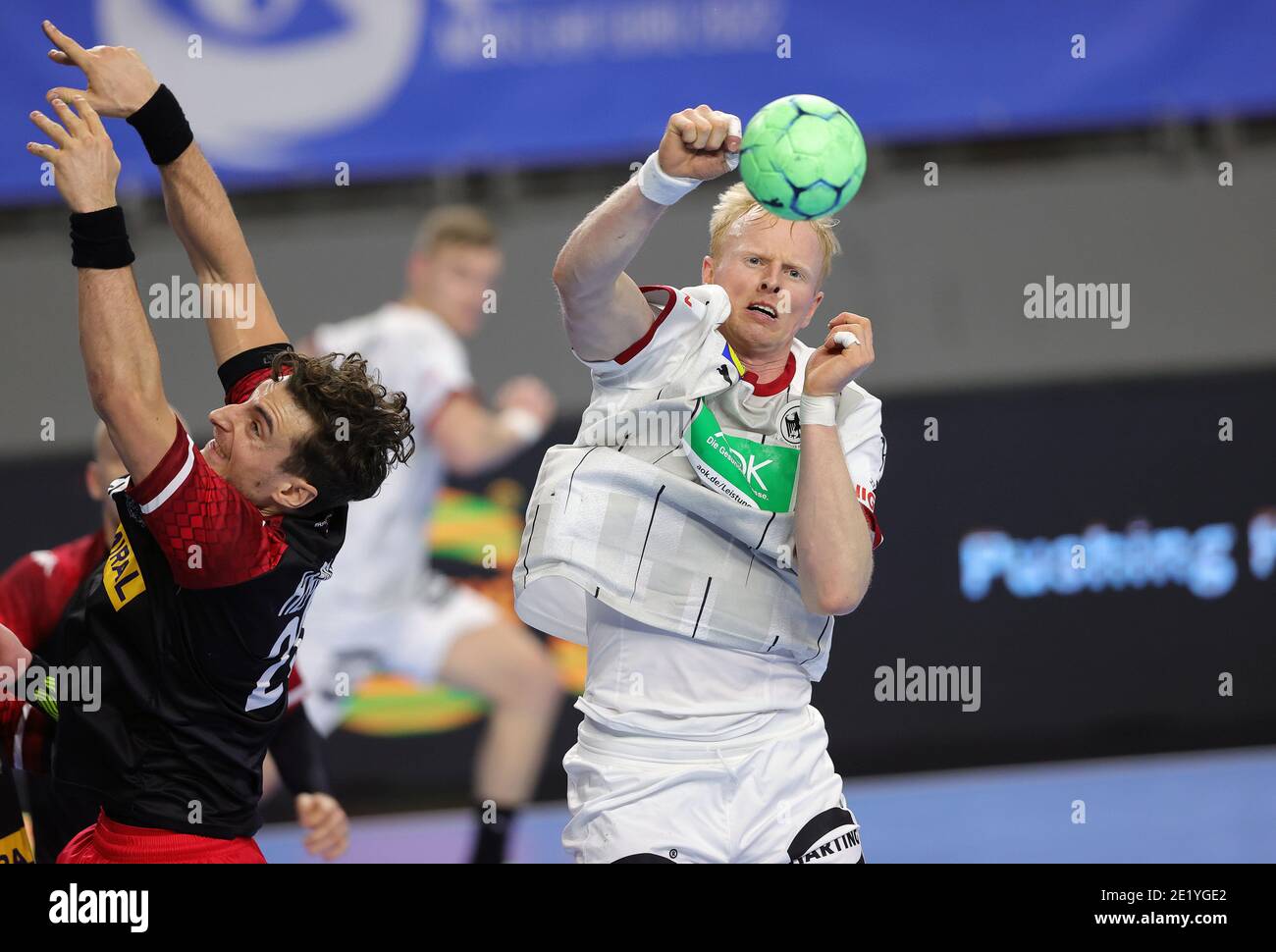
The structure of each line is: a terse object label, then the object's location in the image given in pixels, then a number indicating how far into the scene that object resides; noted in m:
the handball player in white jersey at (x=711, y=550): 6.30
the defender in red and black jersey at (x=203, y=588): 5.96
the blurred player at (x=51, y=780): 7.70
